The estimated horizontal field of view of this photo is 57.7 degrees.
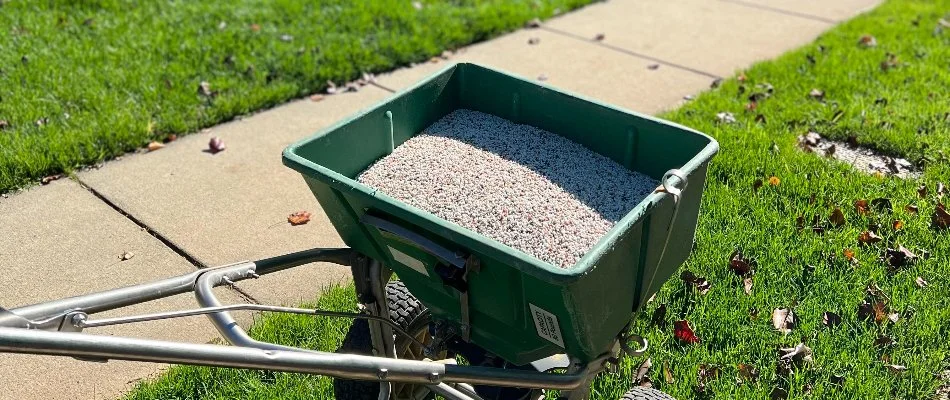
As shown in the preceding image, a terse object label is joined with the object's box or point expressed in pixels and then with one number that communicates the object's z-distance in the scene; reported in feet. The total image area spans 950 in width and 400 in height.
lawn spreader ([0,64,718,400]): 5.97
